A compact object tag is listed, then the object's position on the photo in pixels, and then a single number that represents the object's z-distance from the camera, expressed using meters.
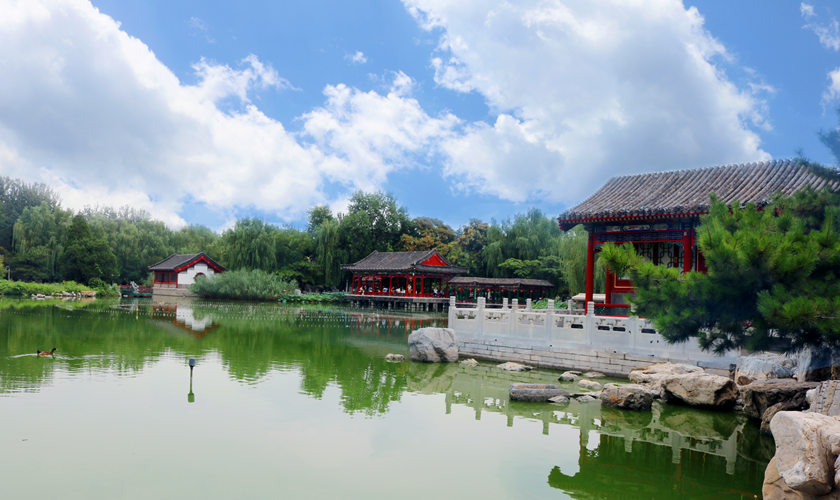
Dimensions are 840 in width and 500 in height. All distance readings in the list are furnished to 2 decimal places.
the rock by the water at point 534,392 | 9.52
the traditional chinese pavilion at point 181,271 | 46.62
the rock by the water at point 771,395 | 7.57
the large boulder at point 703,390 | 9.16
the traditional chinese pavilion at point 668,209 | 13.67
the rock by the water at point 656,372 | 9.92
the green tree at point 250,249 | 45.00
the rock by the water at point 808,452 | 4.45
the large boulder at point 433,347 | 13.42
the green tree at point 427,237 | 48.16
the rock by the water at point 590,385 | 10.46
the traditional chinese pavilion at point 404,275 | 38.62
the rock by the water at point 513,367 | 12.46
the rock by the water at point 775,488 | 4.71
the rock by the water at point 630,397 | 9.08
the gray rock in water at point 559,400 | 9.43
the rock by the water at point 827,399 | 5.65
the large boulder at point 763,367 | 8.97
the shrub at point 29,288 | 38.00
